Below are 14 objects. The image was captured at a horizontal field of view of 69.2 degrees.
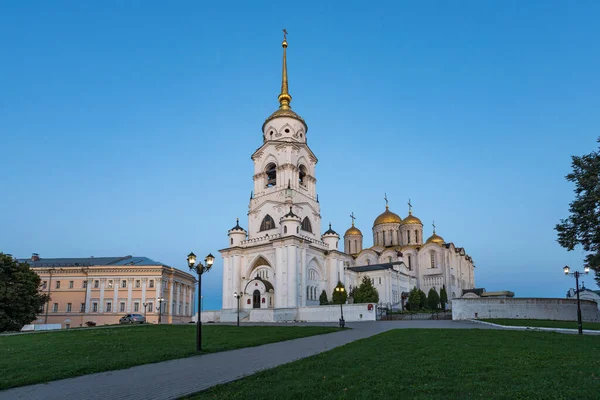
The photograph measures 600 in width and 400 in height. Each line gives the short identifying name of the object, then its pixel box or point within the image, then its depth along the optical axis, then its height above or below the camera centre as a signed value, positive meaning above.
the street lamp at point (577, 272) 23.56 +0.54
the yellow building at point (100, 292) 61.66 -0.88
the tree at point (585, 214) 21.66 +3.41
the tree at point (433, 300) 57.03 -2.13
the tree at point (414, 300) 55.62 -2.07
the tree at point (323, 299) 48.72 -1.69
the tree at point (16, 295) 37.28 -0.74
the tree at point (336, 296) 48.01 -1.31
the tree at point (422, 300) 56.76 -2.14
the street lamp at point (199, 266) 16.74 +0.77
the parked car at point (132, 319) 44.61 -3.43
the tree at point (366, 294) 48.38 -1.11
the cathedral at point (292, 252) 48.22 +4.06
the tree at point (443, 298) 61.50 -2.04
